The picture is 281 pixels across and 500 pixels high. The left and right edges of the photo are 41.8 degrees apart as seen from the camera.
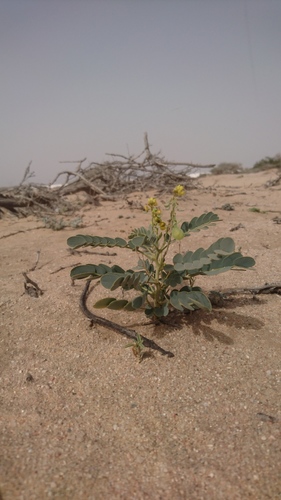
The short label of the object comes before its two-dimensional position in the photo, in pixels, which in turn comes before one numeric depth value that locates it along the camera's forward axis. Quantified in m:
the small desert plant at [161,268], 0.52
